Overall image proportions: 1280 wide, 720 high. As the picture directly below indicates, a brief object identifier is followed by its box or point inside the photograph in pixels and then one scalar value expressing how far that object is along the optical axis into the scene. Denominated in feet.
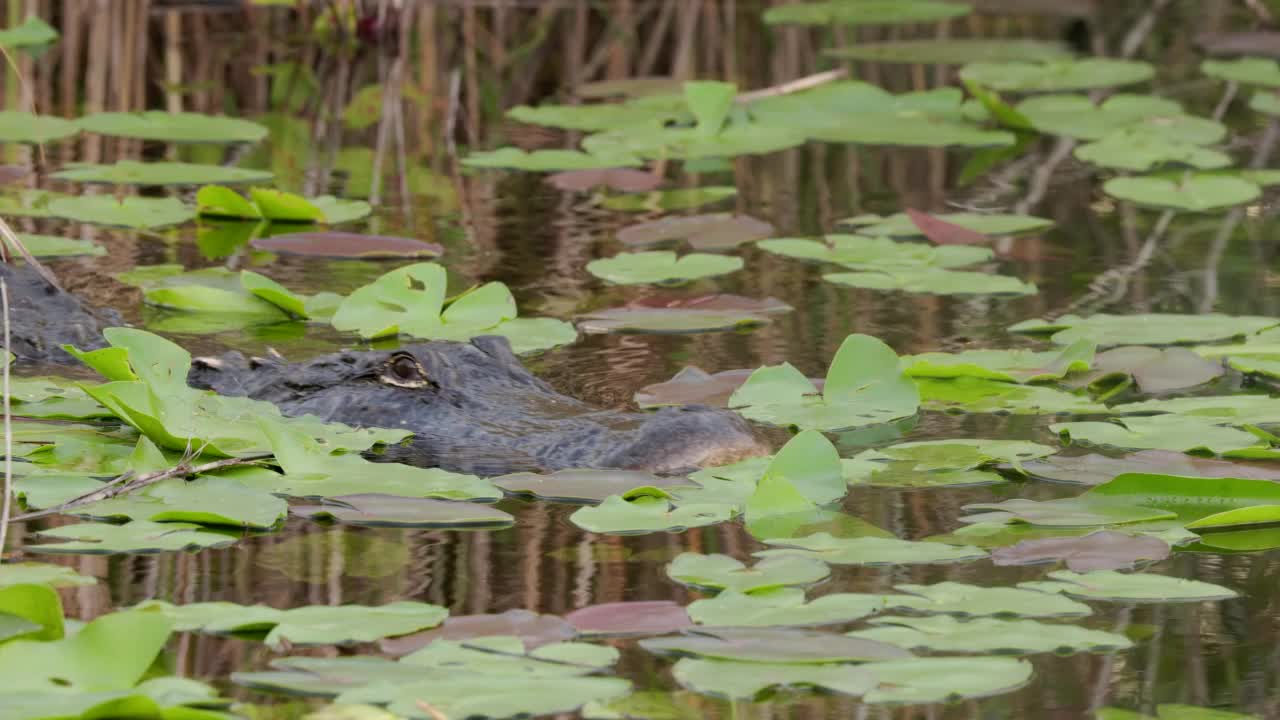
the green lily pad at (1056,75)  53.83
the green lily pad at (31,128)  45.62
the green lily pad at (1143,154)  44.52
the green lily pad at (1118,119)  47.70
